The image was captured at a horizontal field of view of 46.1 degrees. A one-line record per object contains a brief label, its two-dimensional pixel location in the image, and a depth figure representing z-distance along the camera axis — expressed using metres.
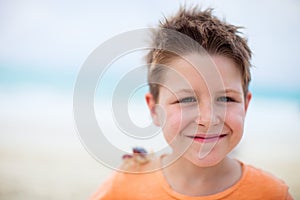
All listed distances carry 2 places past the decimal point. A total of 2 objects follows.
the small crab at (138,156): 1.07
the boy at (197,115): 0.86
